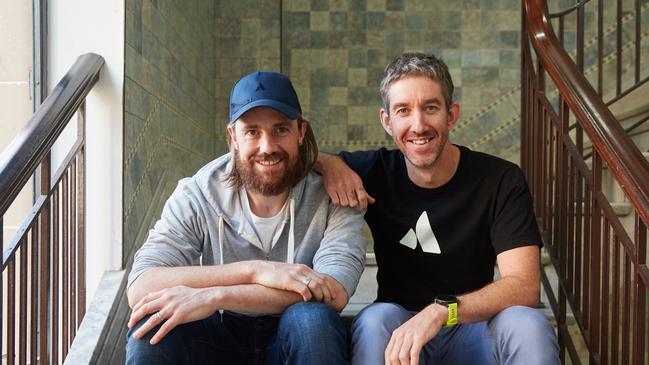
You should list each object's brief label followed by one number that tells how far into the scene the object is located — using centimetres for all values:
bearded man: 155
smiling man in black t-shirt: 171
